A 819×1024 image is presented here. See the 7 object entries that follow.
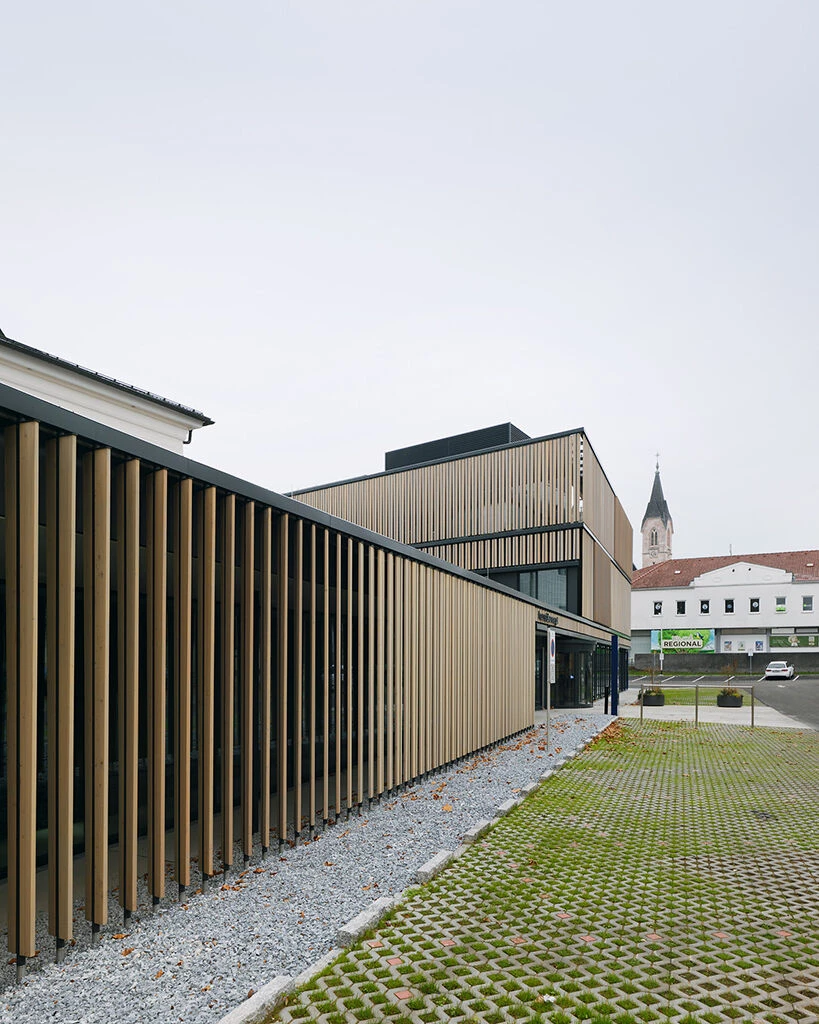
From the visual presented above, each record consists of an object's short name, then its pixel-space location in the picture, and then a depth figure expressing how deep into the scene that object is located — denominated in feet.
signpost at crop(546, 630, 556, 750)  53.39
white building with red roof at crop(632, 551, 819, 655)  211.00
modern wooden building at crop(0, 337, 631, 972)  16.42
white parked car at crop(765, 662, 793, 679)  174.16
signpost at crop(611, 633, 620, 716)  86.17
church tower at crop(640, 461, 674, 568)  380.58
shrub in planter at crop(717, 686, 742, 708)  97.96
